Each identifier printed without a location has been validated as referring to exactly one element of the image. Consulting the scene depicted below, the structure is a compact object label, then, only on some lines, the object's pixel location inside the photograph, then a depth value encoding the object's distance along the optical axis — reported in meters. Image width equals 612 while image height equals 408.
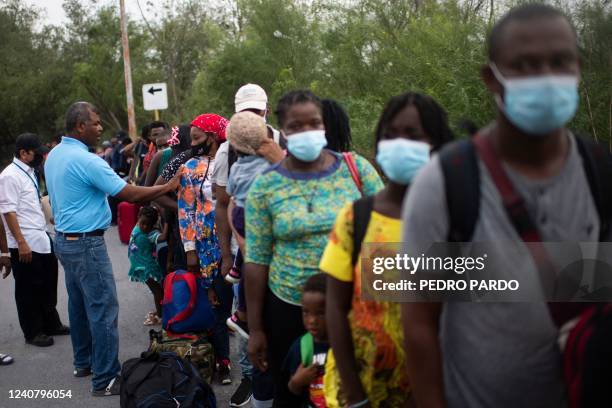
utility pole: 22.77
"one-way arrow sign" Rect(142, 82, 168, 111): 18.59
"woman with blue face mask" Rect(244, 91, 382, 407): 3.62
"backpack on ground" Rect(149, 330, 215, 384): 6.23
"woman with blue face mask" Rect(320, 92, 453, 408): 2.81
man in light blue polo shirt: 6.12
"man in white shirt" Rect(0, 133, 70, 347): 7.86
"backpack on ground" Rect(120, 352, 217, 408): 5.26
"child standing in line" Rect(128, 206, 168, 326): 7.86
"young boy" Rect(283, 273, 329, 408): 3.57
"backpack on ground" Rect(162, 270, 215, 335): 6.34
